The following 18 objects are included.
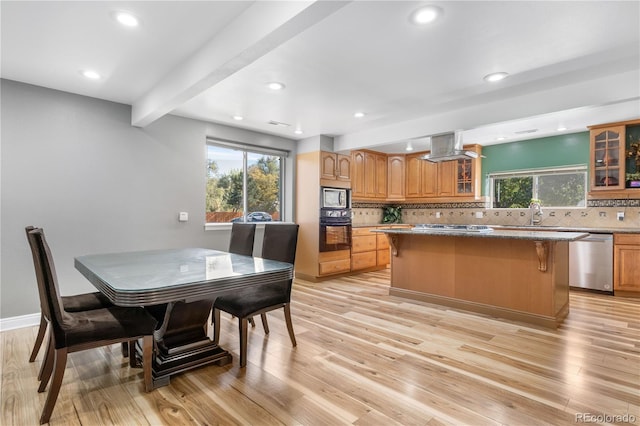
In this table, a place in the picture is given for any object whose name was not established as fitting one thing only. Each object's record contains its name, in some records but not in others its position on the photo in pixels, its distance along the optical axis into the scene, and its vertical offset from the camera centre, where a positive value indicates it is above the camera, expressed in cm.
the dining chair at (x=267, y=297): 237 -68
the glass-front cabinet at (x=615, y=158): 453 +73
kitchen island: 319 -67
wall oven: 531 -33
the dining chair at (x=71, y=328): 171 -66
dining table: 171 -43
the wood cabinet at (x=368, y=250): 582 -75
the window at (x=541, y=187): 529 +39
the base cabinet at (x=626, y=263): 422 -69
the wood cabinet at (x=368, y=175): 606 +66
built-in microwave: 535 +19
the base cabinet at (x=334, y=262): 529 -87
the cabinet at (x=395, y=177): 674 +68
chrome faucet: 548 -3
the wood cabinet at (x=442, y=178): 598 +62
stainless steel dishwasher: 439 -72
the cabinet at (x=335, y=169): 536 +68
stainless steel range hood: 423 +81
